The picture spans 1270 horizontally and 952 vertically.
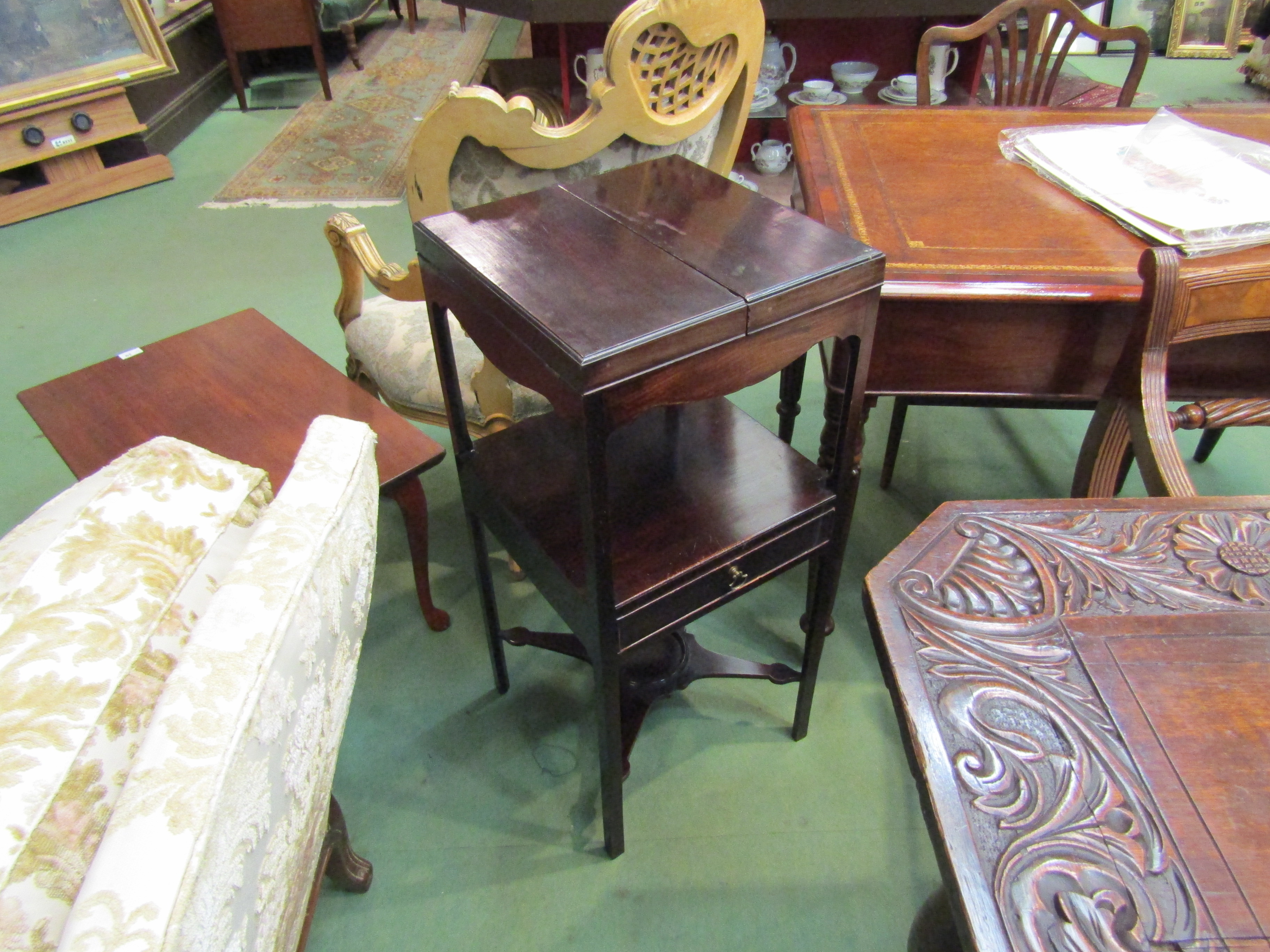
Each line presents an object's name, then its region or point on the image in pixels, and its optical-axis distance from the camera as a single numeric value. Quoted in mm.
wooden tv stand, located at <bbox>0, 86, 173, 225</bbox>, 2883
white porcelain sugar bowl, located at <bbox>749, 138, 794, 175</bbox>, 2826
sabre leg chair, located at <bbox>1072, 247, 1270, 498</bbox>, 921
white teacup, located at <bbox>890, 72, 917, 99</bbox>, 2672
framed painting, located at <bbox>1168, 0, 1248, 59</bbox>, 4188
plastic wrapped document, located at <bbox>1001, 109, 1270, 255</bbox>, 1109
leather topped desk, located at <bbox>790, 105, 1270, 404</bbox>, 1080
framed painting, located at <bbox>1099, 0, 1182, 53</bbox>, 4230
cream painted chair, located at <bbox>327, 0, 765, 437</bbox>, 1088
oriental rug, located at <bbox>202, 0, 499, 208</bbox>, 3117
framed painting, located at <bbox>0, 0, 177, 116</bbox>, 2799
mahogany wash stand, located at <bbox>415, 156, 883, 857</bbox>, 747
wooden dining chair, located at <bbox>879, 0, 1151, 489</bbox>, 1672
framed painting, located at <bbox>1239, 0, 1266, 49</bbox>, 4223
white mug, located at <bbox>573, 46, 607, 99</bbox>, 2574
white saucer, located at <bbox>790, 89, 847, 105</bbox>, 2705
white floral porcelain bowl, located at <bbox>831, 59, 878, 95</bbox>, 2787
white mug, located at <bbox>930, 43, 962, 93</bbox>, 2613
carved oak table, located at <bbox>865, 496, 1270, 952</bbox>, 476
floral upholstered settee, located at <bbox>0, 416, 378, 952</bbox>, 505
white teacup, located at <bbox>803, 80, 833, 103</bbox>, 2719
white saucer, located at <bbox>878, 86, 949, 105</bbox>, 2650
